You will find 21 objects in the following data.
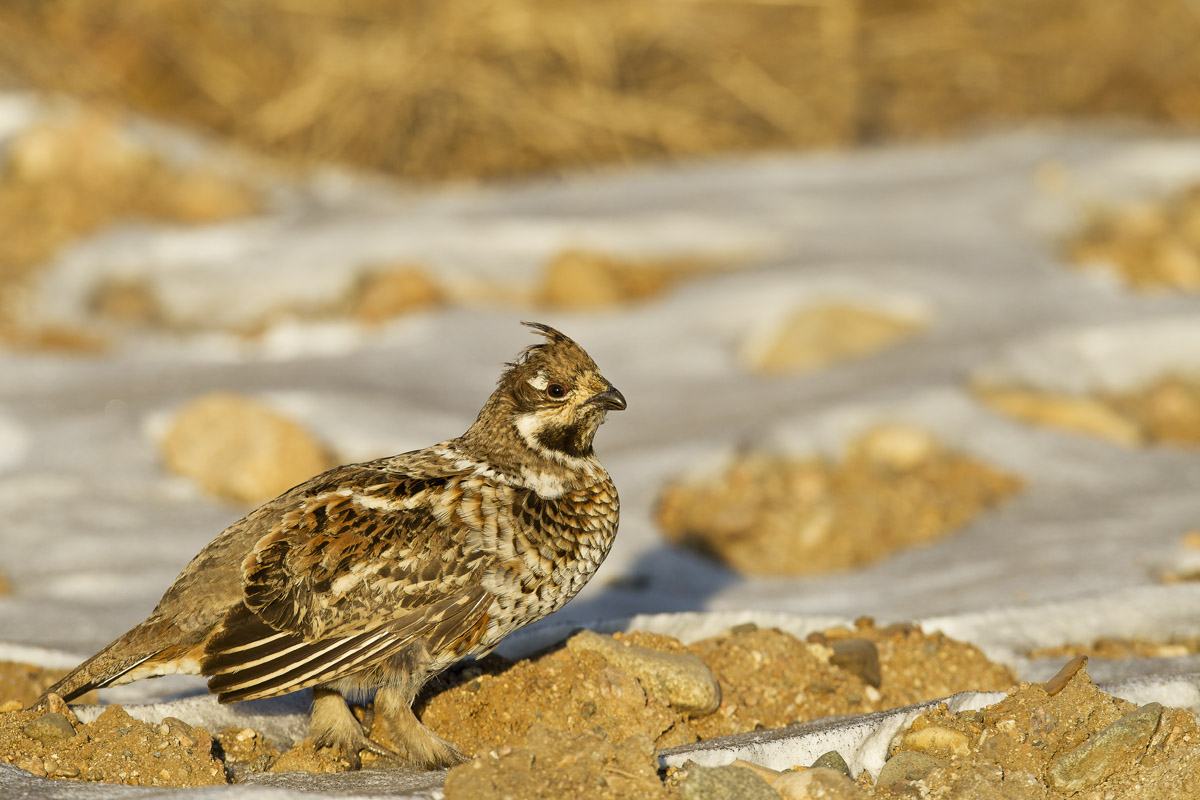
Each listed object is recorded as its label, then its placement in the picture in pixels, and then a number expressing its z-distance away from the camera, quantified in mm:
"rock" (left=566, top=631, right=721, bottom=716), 9312
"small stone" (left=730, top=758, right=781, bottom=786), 7889
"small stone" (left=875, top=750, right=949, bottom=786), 7934
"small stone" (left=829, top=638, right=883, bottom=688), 10242
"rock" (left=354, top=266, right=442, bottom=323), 21250
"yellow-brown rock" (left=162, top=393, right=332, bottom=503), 15539
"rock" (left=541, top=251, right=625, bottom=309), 21594
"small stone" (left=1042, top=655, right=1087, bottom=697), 8422
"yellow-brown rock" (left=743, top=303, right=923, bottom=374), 19359
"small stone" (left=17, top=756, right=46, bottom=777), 7777
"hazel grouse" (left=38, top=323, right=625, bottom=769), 8609
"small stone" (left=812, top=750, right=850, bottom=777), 8289
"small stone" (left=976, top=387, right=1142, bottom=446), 16797
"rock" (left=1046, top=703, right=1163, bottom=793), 7773
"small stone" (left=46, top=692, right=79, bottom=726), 8227
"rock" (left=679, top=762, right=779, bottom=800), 7402
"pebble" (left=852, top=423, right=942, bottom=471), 16234
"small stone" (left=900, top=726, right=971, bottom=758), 8141
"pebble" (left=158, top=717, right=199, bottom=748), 8297
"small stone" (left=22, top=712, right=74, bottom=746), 8062
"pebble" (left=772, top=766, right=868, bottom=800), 7551
